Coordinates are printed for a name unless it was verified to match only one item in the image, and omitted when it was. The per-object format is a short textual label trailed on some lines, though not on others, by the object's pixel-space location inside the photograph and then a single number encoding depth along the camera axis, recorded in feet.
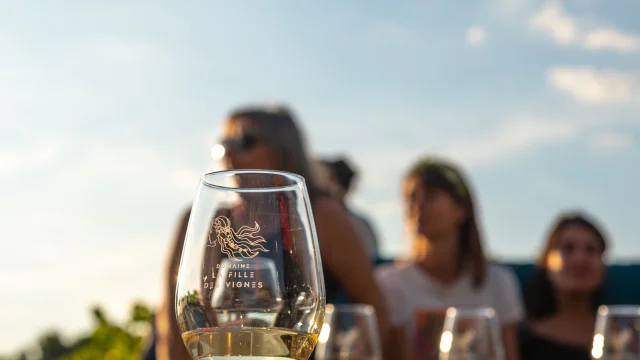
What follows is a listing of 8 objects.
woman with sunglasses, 8.14
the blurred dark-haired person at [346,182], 16.50
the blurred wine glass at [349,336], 5.44
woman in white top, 13.09
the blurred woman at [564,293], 13.58
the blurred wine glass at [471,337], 5.13
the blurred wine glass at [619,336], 5.24
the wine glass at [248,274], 2.69
